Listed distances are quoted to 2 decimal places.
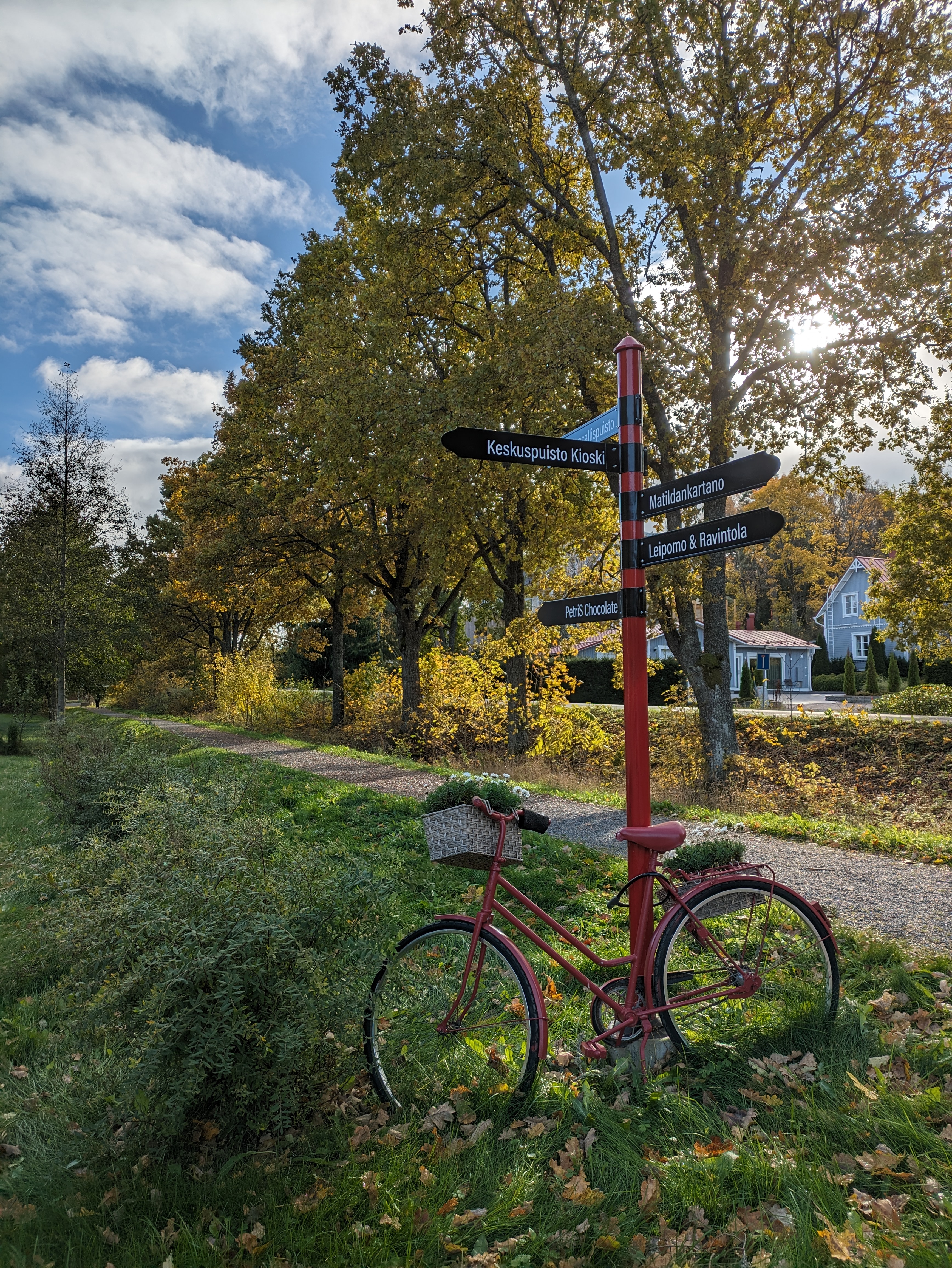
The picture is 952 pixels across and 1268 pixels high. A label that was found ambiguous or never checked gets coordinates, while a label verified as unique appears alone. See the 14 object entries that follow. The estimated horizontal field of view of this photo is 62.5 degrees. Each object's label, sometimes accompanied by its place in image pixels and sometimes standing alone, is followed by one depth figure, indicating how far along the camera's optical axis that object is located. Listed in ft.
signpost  10.30
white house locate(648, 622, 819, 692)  148.56
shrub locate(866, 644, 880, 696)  109.09
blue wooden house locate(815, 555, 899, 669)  150.00
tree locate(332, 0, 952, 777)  33.22
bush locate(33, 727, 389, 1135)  8.14
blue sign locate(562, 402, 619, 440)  11.31
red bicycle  9.45
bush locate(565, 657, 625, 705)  106.73
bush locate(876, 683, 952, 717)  67.67
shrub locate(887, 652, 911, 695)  100.94
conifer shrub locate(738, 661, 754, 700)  111.04
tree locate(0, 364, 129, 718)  71.87
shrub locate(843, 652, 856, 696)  112.68
